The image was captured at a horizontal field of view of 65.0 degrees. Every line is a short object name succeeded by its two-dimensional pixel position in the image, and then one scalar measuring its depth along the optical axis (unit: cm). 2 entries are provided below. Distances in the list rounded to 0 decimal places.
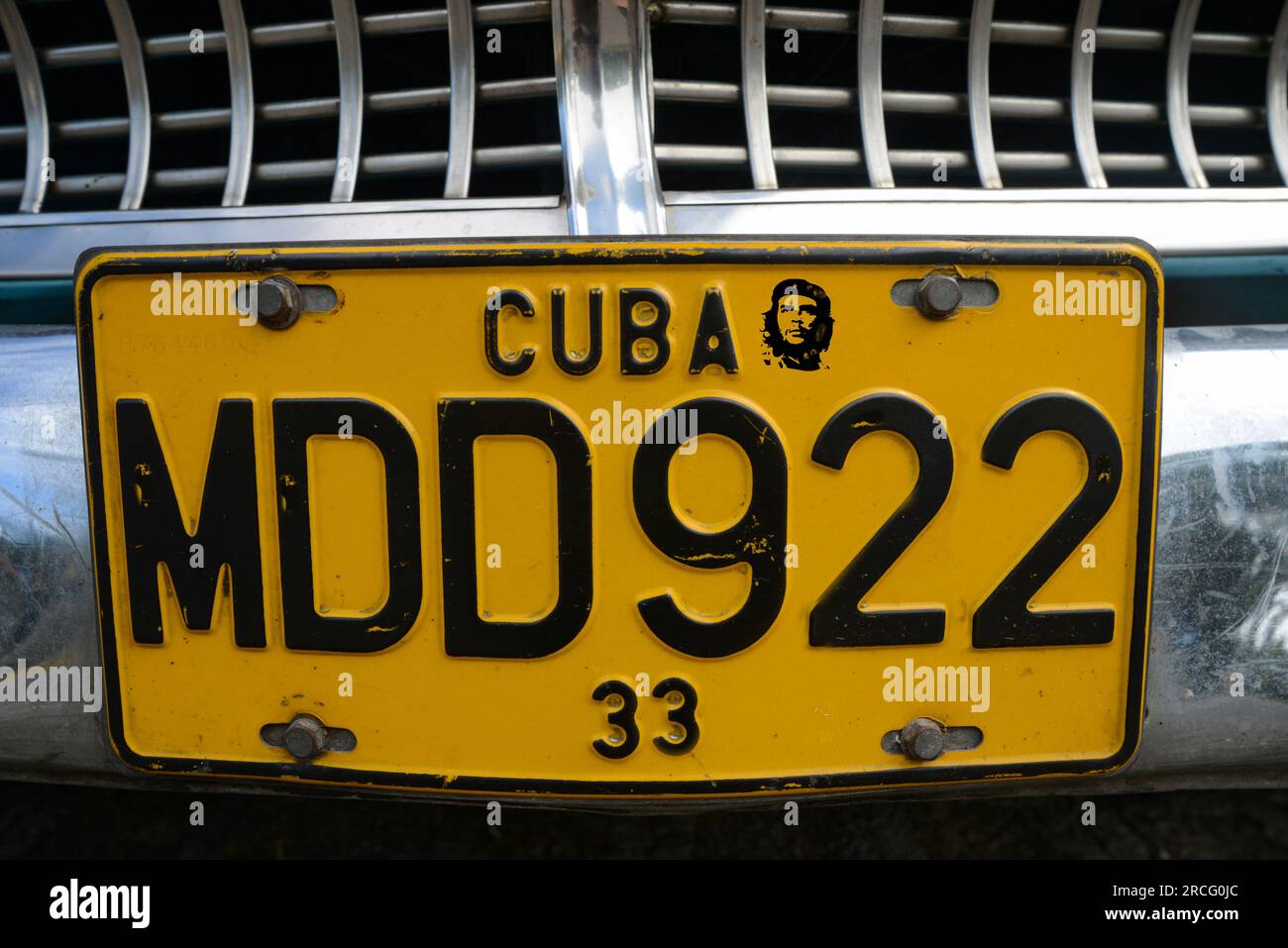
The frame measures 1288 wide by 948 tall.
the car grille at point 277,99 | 33
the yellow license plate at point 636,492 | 27
